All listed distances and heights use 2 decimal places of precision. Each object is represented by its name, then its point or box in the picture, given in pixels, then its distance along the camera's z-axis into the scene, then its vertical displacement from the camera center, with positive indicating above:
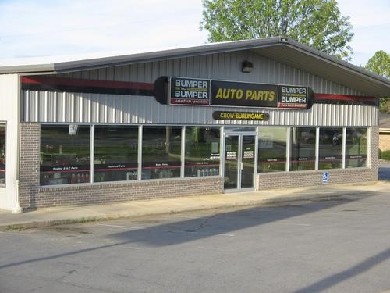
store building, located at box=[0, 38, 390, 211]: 16.20 +0.99
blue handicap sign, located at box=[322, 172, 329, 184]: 24.50 -0.74
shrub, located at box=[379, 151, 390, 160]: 49.37 +0.26
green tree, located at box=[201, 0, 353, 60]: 44.12 +9.55
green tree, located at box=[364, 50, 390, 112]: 75.06 +11.21
